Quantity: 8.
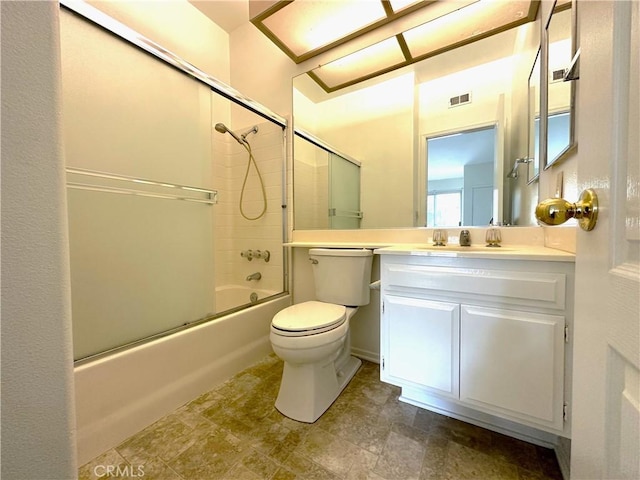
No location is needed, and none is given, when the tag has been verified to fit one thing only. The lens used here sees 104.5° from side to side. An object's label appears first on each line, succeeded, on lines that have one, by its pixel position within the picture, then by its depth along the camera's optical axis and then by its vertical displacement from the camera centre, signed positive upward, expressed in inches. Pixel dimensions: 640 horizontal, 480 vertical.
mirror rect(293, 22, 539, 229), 54.8 +28.8
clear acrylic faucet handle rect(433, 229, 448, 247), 54.7 -1.7
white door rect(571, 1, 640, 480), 12.1 -1.6
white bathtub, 39.3 -27.7
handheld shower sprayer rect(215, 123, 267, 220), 85.0 +25.5
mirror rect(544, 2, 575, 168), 37.6 +23.6
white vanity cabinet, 33.6 -15.5
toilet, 46.0 -19.7
